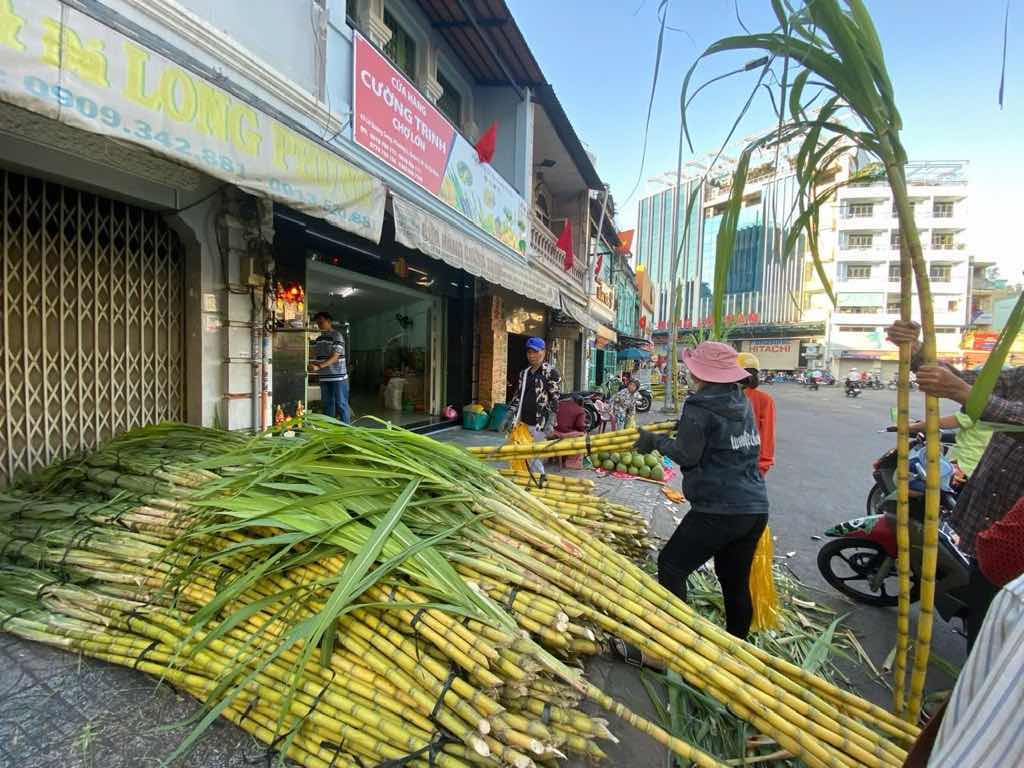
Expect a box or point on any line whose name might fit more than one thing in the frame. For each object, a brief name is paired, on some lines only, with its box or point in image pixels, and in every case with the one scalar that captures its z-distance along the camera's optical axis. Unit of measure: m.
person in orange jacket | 3.44
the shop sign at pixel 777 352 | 47.62
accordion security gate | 3.07
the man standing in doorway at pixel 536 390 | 4.71
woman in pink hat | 2.15
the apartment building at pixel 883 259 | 40.41
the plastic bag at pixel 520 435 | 4.51
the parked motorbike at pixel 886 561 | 2.51
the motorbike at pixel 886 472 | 3.57
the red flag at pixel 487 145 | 6.88
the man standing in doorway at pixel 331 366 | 5.12
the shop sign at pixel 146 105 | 1.83
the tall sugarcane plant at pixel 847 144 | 1.11
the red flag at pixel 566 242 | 11.71
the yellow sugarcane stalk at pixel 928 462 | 1.20
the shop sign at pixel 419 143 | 4.83
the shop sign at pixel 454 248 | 4.26
